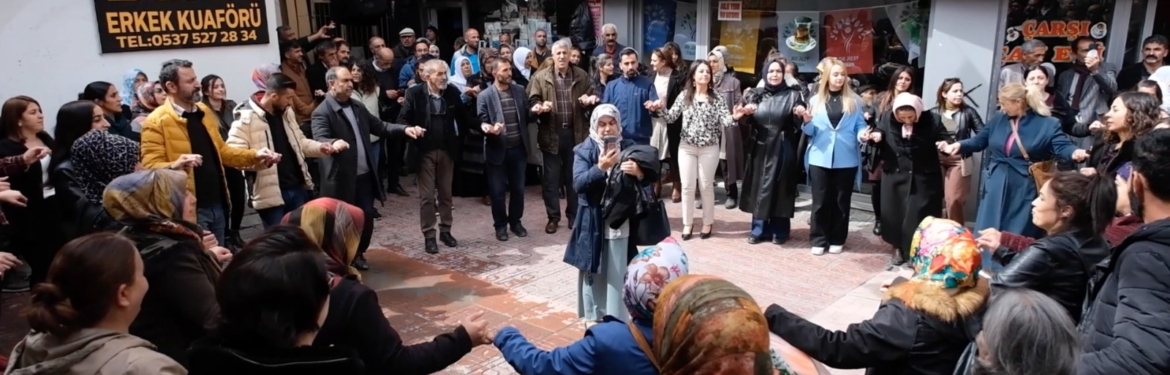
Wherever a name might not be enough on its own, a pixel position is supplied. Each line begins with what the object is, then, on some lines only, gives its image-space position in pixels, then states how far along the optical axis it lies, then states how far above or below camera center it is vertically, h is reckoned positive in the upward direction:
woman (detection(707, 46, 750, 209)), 8.79 -1.03
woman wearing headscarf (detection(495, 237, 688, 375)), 2.50 -0.91
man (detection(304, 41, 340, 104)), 9.25 -0.25
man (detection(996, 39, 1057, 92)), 7.49 -0.24
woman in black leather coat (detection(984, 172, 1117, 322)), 2.99 -0.77
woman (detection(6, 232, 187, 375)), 2.34 -0.78
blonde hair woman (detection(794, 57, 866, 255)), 7.05 -0.93
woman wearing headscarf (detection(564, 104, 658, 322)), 5.27 -1.19
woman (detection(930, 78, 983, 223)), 6.91 -0.81
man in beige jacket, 5.95 -0.71
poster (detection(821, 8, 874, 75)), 9.24 +0.01
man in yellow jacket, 5.39 -0.64
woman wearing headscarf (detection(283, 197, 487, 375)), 2.62 -0.87
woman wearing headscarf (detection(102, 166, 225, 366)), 2.88 -0.75
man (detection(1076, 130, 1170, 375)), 2.43 -0.80
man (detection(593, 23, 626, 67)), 10.21 +0.02
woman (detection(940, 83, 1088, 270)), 6.09 -0.85
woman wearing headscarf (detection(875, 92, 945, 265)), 6.64 -1.05
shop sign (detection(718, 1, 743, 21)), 10.05 +0.35
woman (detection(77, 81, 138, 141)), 6.36 -0.40
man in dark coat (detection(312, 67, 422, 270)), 6.49 -0.72
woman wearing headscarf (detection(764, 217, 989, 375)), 2.68 -0.92
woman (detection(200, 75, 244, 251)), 6.16 -0.92
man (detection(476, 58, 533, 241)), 7.65 -0.88
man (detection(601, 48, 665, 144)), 8.39 -0.55
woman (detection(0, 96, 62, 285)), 5.52 -1.02
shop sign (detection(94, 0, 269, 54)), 7.35 +0.23
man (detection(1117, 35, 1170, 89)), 7.19 -0.26
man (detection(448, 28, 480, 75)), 11.09 -0.06
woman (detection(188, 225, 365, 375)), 2.25 -0.74
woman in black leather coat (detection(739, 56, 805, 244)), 7.39 -1.06
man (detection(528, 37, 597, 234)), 8.16 -0.75
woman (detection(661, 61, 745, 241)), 7.57 -0.82
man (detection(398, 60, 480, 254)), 7.31 -0.75
